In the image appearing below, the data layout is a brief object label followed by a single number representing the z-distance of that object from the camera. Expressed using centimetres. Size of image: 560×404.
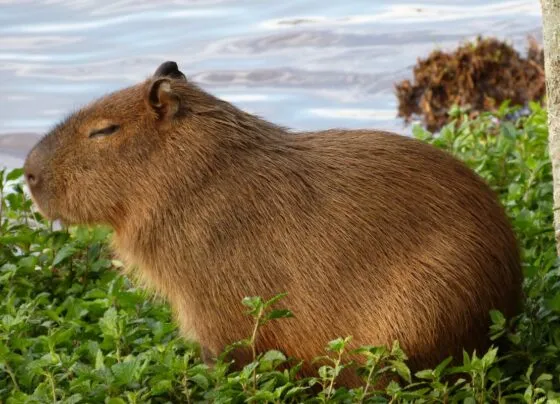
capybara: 950
